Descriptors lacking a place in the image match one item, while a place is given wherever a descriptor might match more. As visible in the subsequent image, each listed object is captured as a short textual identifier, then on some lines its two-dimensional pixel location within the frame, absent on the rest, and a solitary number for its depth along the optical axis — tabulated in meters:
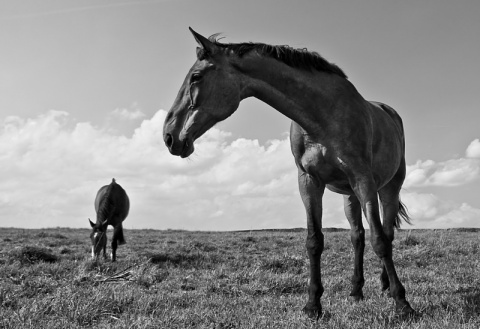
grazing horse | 12.66
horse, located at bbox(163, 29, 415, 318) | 4.25
